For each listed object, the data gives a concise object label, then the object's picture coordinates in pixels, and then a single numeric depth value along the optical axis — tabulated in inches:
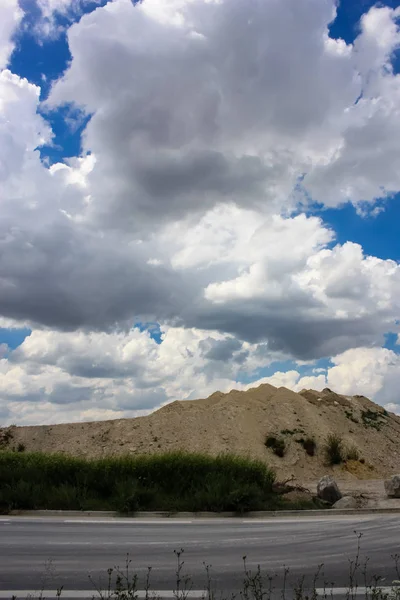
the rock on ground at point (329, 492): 746.8
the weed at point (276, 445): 1306.6
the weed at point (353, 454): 1284.4
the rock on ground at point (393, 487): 816.3
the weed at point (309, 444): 1305.0
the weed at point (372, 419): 1519.2
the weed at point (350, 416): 1526.8
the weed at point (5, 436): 1444.4
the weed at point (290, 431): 1381.6
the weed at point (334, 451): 1264.8
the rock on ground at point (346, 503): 708.7
